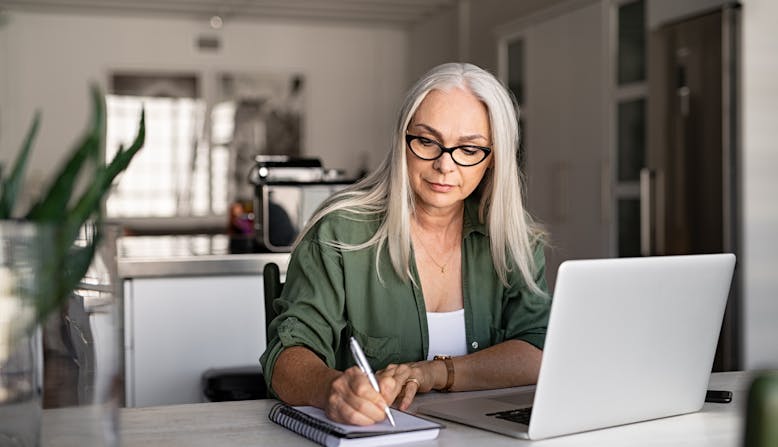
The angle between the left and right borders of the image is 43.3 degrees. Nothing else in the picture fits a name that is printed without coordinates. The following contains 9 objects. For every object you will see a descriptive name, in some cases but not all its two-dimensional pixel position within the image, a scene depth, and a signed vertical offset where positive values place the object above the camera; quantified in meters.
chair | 2.55 -0.46
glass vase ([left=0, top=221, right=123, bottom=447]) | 0.92 -0.15
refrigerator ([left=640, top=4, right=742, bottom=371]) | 4.32 +0.30
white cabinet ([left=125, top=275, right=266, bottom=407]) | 2.92 -0.36
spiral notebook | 1.21 -0.28
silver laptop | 1.20 -0.18
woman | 1.74 -0.09
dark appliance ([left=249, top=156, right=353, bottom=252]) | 3.23 +0.05
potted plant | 0.85 -0.03
